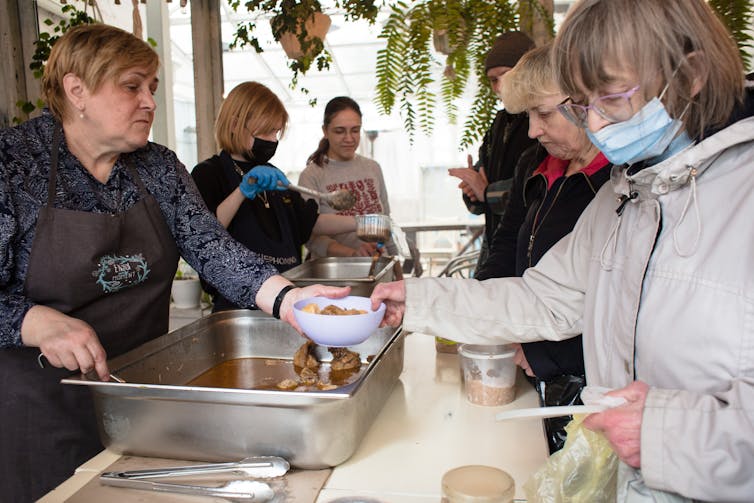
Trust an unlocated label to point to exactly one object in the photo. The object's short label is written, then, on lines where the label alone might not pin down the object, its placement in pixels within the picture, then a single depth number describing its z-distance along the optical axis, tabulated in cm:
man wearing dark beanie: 232
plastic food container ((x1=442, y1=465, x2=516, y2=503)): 91
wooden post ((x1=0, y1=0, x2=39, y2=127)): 267
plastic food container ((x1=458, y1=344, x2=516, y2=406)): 152
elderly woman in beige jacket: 85
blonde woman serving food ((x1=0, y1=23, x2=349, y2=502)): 154
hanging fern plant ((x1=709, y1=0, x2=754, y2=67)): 189
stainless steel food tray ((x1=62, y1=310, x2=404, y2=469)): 114
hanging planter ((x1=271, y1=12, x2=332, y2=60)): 286
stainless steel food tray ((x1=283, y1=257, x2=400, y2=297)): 262
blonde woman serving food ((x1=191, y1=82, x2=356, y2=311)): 254
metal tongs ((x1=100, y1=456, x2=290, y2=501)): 108
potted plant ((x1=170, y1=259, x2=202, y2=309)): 373
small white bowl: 131
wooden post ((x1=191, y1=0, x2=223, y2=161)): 379
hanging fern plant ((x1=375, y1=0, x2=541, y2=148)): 233
